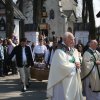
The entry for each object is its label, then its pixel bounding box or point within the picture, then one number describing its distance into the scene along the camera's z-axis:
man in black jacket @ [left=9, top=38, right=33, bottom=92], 8.56
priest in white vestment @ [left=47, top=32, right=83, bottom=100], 5.27
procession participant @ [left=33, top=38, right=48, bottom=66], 11.53
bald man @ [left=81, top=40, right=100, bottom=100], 6.07
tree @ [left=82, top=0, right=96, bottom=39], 12.87
